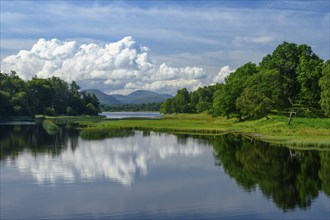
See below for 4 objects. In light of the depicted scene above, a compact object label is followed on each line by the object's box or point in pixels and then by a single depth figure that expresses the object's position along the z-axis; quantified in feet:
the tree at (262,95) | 336.49
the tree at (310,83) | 357.82
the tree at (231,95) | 396.78
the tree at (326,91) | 279.28
